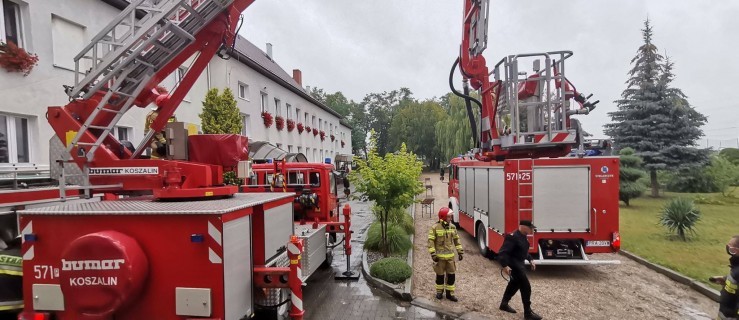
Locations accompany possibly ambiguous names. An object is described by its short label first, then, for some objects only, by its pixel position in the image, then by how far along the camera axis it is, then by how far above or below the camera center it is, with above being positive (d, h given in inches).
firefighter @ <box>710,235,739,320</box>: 185.6 -74.7
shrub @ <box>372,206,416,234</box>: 430.6 -84.2
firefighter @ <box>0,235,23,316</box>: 142.3 -48.3
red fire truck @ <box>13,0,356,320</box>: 126.0 -21.9
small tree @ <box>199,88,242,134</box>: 541.0 +59.4
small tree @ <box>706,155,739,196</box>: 787.4 -72.9
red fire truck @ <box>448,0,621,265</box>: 288.4 -19.4
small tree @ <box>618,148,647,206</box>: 659.3 -72.1
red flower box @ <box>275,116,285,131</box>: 922.9 +76.9
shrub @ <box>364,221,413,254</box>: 363.9 -91.1
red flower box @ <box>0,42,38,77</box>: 315.3 +87.9
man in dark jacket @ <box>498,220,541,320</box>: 225.6 -73.0
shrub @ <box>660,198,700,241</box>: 394.3 -80.5
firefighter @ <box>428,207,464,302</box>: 255.3 -70.6
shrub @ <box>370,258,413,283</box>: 281.7 -93.7
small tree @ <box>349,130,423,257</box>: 330.3 -27.9
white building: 330.6 +88.8
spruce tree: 785.6 +47.5
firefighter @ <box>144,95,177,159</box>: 191.0 +10.0
